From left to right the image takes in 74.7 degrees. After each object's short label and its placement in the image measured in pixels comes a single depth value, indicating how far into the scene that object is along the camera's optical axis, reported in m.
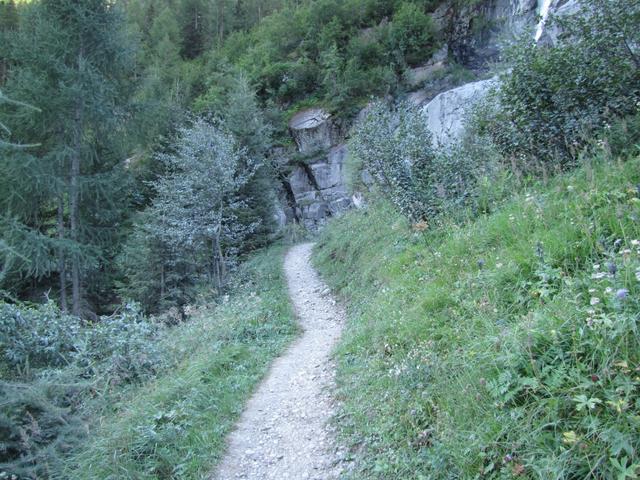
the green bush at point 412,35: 28.36
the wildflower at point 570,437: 2.25
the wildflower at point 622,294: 2.30
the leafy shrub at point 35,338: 6.12
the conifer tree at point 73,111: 15.77
